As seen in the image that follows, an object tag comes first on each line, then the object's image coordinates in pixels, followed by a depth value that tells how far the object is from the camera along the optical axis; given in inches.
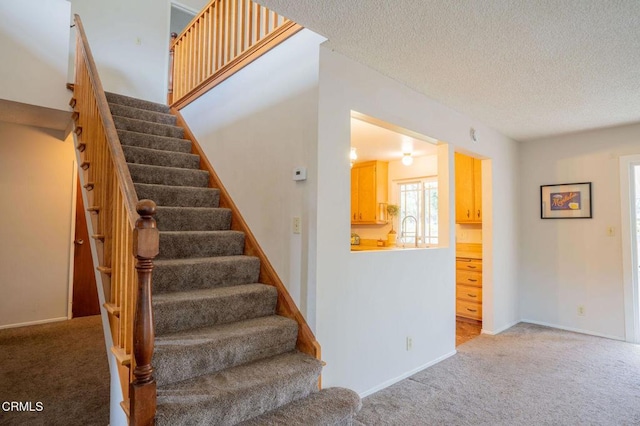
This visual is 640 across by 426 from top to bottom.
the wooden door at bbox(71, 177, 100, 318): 187.2
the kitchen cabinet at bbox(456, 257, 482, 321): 179.0
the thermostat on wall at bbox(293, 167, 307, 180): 91.9
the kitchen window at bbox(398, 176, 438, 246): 219.5
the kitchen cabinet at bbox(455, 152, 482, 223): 188.9
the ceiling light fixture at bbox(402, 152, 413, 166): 191.3
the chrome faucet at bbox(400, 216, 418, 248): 229.9
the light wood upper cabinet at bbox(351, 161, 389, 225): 233.1
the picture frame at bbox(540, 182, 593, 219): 167.3
